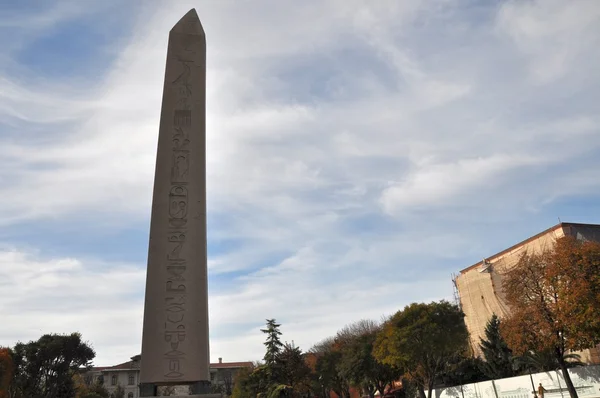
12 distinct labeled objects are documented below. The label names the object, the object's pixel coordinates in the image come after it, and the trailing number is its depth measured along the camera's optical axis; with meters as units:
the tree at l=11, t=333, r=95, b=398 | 36.33
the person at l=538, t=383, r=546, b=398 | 24.58
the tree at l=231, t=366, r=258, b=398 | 39.91
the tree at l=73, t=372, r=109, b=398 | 41.91
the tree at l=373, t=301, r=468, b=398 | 30.41
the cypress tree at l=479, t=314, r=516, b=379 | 35.22
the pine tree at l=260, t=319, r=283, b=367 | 39.91
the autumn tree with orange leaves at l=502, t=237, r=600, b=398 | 21.00
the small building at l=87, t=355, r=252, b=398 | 71.56
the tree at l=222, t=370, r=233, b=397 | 70.12
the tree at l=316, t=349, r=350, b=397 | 44.94
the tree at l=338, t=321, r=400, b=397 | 39.41
